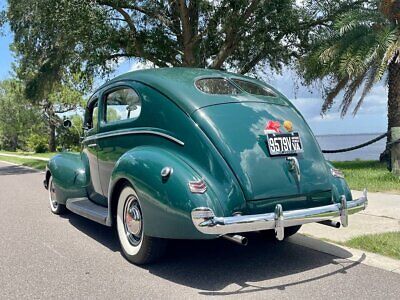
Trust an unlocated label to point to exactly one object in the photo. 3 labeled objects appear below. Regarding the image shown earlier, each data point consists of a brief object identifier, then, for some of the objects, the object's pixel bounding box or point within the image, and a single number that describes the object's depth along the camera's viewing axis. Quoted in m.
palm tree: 11.86
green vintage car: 4.04
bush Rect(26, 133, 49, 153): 42.59
